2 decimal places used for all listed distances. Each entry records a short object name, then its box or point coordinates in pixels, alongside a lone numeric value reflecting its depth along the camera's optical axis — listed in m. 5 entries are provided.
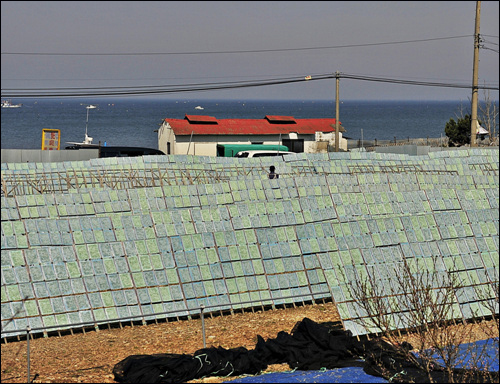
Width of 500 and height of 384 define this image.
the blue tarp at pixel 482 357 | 13.11
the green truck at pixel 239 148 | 51.47
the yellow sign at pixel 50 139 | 43.62
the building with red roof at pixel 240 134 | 55.72
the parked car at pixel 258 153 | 42.56
